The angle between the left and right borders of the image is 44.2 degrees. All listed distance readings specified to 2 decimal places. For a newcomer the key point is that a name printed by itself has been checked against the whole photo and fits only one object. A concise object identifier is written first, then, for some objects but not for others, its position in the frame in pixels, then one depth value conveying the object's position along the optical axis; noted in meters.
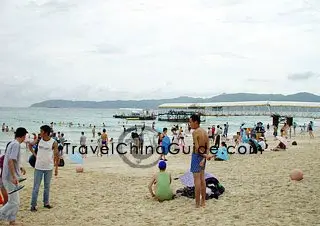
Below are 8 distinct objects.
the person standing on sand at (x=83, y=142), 19.67
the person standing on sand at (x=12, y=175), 6.00
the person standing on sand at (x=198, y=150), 6.80
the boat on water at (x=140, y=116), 84.69
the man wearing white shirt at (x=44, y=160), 6.93
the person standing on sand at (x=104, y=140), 19.86
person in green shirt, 7.84
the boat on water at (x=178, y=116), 73.62
